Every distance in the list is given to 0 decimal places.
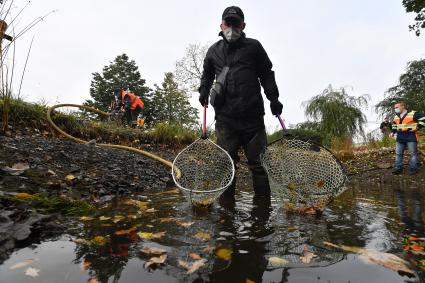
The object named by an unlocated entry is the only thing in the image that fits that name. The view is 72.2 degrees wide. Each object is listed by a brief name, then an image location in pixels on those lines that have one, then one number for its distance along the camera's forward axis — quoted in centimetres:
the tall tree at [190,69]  2827
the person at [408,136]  774
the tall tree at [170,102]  3139
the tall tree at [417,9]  1408
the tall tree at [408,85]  2744
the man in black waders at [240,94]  316
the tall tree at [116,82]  4022
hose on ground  538
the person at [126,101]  1265
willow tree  1805
